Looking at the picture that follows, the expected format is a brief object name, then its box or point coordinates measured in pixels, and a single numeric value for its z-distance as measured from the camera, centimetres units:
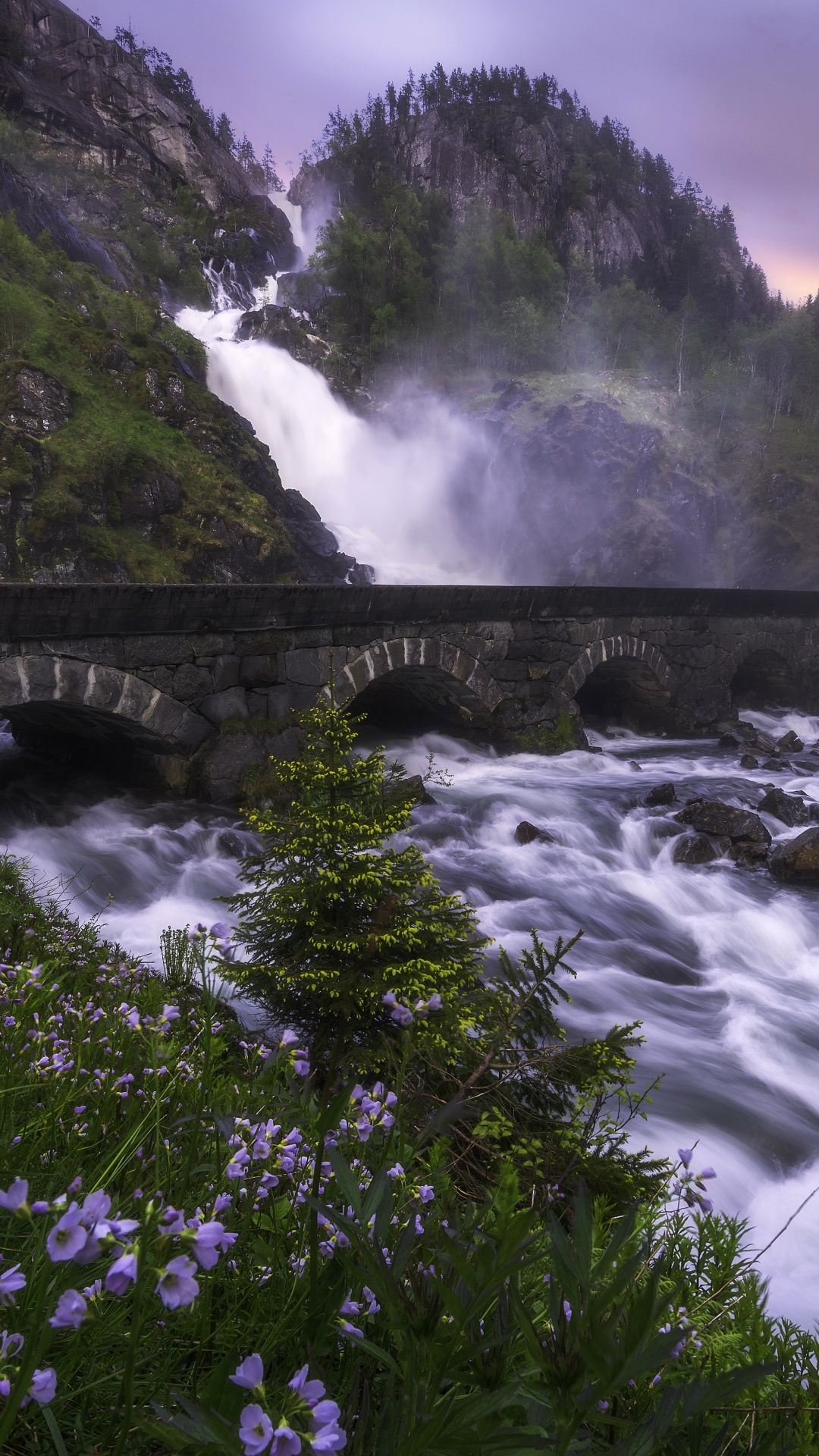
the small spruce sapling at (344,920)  356
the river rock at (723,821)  952
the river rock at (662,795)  1093
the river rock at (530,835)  945
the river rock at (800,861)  871
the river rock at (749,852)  924
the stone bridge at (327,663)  789
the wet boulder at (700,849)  930
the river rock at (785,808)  1062
